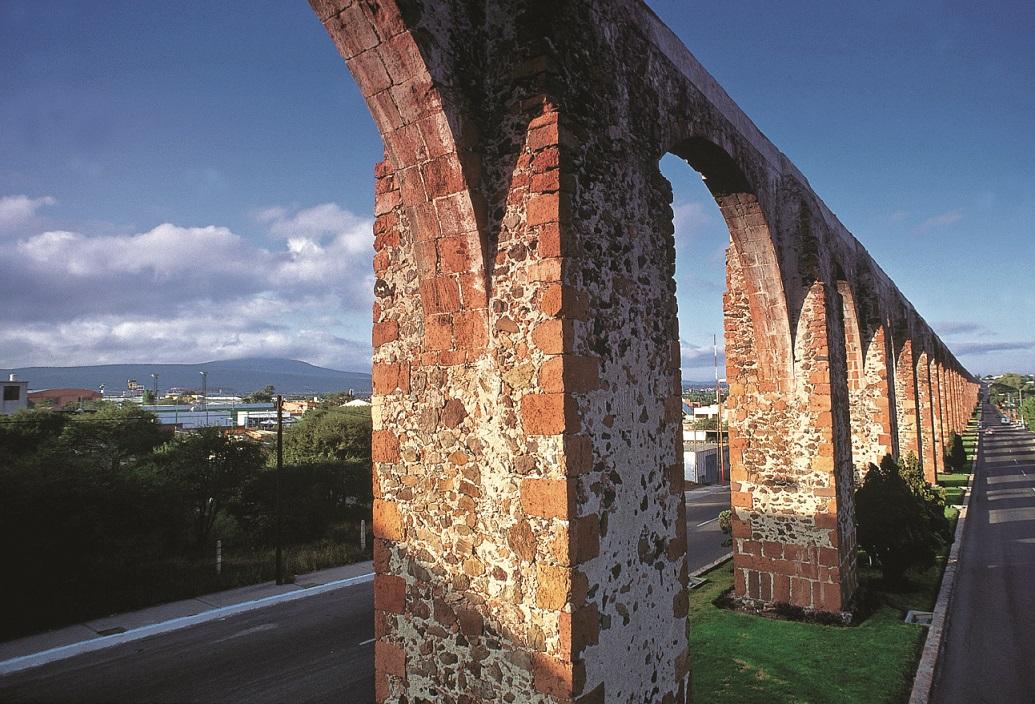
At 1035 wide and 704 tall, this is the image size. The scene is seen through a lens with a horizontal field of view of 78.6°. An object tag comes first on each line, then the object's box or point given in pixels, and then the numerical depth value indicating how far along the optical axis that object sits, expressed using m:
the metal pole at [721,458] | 32.80
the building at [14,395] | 33.59
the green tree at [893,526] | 10.06
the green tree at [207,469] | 17.61
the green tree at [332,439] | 25.41
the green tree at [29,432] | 16.27
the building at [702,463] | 35.03
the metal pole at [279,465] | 15.30
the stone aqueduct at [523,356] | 3.69
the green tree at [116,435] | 18.31
